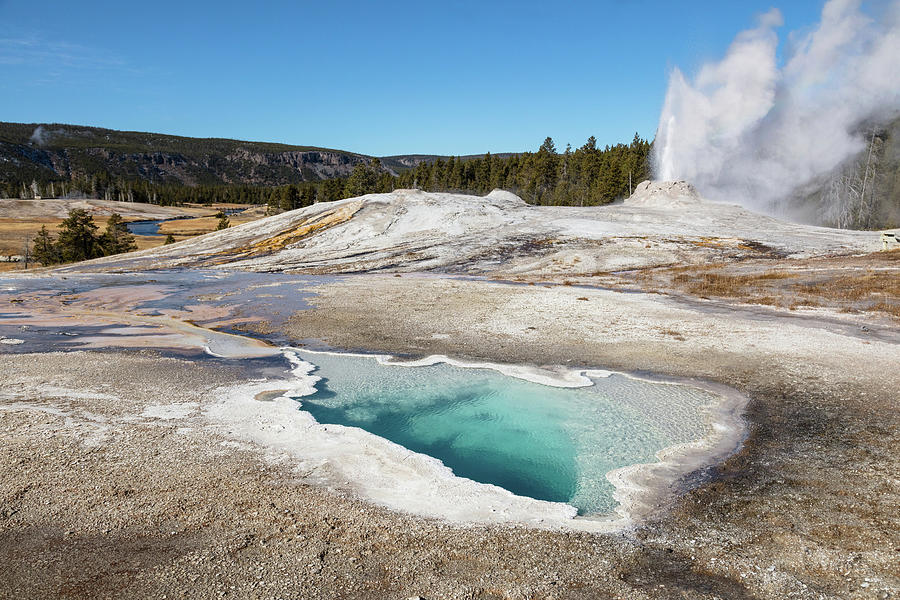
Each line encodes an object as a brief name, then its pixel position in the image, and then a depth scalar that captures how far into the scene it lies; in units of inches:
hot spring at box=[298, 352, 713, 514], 295.4
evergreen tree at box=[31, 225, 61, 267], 2230.6
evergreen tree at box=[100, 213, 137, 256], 2274.9
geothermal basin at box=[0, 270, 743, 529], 257.3
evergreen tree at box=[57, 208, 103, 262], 2142.0
